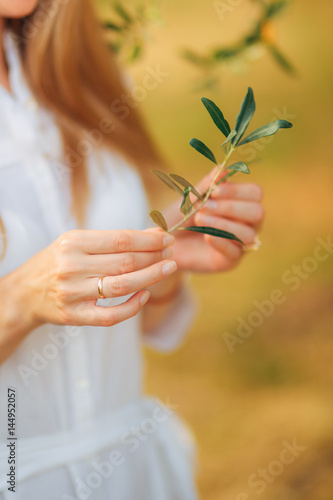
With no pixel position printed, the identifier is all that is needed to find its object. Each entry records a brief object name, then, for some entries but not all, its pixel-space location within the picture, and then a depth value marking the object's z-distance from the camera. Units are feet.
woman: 5.00
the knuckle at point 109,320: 4.96
